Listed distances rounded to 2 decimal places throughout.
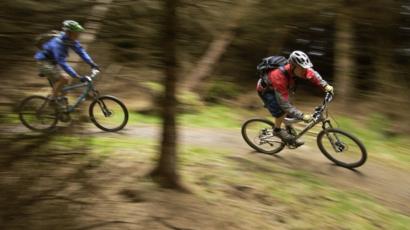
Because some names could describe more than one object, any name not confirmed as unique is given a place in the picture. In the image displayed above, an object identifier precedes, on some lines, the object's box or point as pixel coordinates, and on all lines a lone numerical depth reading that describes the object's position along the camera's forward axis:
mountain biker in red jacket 8.69
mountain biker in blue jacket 5.09
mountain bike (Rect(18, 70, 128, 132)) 5.14
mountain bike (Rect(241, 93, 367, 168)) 9.11
